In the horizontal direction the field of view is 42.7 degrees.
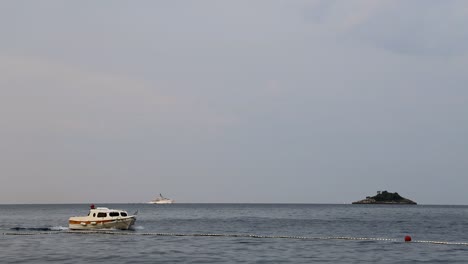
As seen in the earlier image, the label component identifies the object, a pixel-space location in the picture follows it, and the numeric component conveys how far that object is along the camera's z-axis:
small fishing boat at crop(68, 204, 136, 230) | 86.62
